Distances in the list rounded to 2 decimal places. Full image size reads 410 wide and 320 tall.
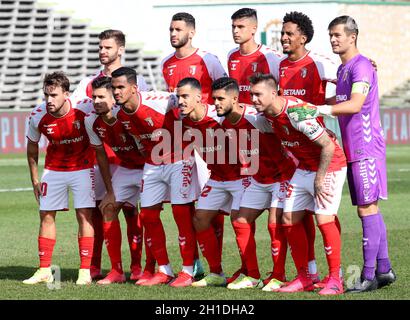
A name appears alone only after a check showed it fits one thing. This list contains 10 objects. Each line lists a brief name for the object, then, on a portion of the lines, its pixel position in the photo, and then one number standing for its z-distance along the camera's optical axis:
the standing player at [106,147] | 20.95
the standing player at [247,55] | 20.77
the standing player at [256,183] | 19.03
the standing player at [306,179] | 18.00
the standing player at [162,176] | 19.73
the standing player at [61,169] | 20.08
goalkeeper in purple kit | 18.67
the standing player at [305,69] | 19.62
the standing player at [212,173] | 19.25
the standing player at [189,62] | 21.33
